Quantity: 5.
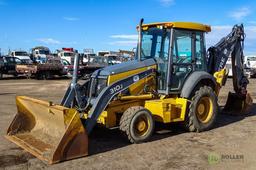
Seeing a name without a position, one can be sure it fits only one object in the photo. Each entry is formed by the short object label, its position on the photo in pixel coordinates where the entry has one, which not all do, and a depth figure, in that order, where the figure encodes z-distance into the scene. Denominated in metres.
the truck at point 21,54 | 28.46
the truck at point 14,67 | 20.25
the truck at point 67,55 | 26.80
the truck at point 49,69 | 20.34
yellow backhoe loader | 4.90
